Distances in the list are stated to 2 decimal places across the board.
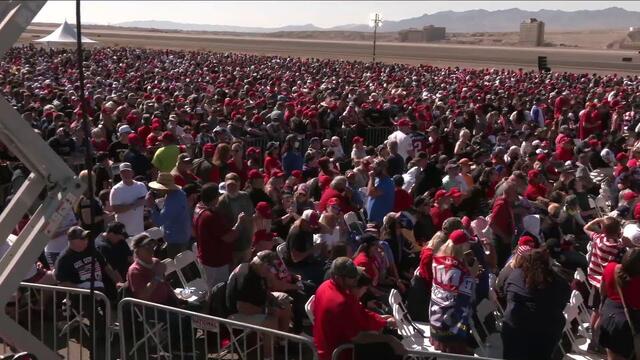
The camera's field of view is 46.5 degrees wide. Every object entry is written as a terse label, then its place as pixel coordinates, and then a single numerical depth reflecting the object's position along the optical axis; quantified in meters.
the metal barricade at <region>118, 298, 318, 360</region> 5.68
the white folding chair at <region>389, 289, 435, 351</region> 6.49
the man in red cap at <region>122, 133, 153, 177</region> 10.85
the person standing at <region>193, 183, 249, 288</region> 7.50
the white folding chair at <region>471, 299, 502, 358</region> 6.52
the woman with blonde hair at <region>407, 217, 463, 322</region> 6.92
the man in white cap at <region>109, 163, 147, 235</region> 8.45
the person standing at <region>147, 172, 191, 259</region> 8.28
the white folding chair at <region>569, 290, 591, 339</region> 6.89
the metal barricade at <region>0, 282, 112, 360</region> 6.16
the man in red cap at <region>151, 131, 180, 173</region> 10.84
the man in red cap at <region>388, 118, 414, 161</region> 13.19
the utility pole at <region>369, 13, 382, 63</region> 50.13
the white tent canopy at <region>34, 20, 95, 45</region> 34.09
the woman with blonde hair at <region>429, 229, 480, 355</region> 6.04
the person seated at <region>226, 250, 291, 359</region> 6.18
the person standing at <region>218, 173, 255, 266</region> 7.57
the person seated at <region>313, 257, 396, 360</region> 5.32
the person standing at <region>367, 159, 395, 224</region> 9.66
